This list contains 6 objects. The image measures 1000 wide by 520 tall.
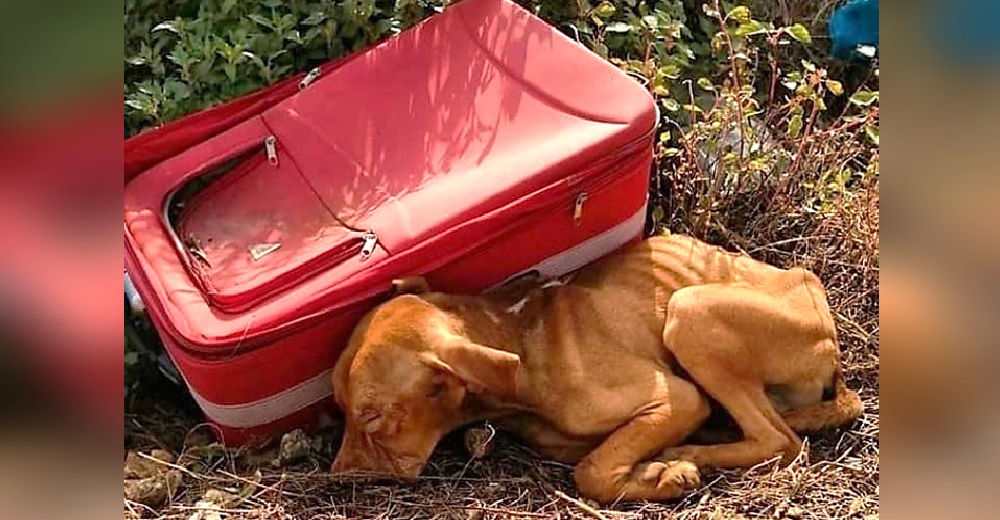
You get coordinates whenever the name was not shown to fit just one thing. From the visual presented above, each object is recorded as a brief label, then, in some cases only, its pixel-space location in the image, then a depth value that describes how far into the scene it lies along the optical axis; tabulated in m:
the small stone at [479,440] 3.29
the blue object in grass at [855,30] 4.75
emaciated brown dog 3.10
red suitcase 3.22
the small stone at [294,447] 3.29
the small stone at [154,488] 3.20
